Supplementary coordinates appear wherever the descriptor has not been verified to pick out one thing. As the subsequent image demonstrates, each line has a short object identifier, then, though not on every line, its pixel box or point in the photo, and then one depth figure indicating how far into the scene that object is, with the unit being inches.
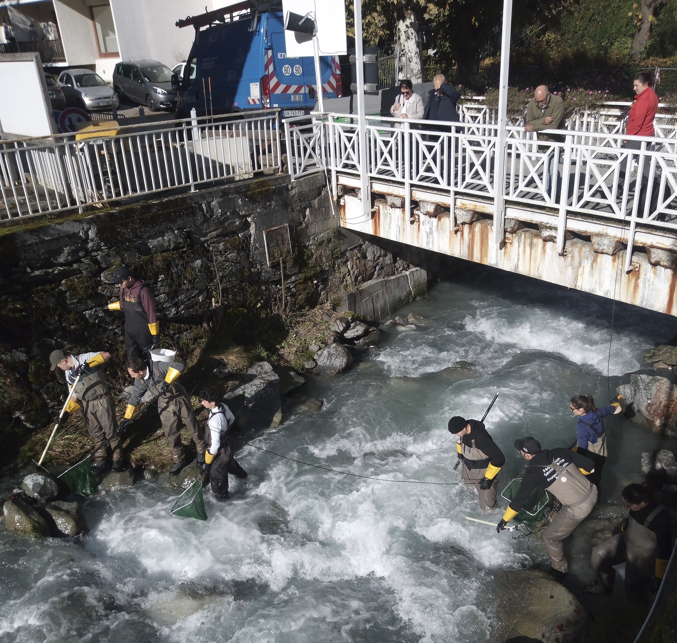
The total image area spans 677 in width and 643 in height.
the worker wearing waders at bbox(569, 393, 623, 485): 248.2
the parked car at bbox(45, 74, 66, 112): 725.9
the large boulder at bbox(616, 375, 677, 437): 306.7
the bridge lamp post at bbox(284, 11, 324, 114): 368.5
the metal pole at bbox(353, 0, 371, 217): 346.0
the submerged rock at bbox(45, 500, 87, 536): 252.2
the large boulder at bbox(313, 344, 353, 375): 383.6
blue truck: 471.2
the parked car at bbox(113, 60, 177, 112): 801.6
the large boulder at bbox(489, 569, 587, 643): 207.8
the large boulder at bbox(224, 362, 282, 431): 325.1
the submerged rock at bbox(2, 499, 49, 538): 244.8
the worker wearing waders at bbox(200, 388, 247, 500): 253.6
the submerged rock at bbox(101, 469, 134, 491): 280.6
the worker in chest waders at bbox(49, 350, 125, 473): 270.2
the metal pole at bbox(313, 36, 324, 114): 383.6
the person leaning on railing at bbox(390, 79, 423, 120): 374.3
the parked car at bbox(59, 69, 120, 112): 818.8
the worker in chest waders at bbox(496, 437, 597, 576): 222.2
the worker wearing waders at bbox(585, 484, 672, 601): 203.0
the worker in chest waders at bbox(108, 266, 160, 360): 290.7
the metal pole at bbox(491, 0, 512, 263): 283.3
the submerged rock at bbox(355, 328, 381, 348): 413.4
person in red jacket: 284.4
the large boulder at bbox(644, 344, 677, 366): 352.2
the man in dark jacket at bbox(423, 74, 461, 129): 363.6
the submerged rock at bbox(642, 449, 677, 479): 277.4
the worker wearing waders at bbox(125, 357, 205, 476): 269.4
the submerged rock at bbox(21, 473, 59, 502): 260.2
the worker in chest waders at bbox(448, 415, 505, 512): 244.8
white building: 951.0
